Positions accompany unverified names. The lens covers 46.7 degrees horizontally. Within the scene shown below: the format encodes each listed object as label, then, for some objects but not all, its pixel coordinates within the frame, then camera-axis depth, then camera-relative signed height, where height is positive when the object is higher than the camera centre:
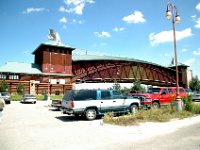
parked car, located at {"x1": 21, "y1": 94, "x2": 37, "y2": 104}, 36.33 -1.28
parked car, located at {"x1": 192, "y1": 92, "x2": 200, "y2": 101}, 38.32 -1.42
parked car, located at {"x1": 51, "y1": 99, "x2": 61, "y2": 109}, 23.05 -1.35
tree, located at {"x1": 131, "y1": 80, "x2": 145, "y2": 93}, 69.69 +0.99
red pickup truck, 20.00 -0.65
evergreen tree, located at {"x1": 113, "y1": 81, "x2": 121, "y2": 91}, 64.75 +1.00
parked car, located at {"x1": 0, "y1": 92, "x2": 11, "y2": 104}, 33.94 -0.99
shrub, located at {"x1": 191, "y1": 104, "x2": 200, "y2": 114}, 16.47 -1.47
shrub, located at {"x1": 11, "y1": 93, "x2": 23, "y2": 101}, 45.16 -1.31
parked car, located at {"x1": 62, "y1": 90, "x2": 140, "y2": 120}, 15.09 -0.87
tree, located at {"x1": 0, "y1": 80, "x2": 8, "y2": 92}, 50.90 +1.15
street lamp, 16.50 +5.22
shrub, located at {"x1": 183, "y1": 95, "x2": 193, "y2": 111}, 16.98 -1.06
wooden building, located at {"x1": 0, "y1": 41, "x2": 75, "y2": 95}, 57.59 +5.06
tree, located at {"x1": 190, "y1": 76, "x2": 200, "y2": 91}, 87.94 +1.68
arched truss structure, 71.56 +6.26
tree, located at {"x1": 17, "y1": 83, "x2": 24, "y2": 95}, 54.91 +0.47
